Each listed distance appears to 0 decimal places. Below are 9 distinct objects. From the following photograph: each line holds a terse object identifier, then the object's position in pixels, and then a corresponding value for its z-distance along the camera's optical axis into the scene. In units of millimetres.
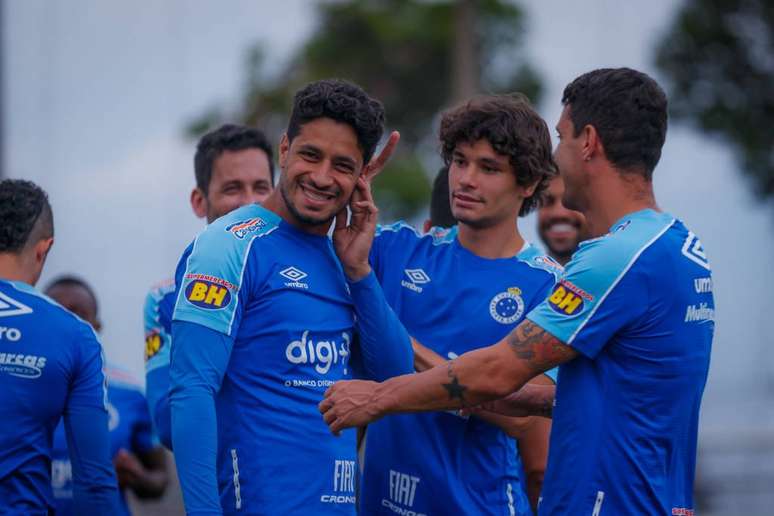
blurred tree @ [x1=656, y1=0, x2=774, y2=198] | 38750
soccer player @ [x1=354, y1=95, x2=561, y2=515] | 9359
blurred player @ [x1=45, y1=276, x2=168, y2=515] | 12250
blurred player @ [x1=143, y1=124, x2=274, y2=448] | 10289
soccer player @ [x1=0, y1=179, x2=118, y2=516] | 8805
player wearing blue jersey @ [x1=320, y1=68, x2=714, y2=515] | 7785
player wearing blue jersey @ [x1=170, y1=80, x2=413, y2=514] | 7574
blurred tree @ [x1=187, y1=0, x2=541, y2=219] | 37469
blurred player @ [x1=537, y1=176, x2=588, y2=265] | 12834
